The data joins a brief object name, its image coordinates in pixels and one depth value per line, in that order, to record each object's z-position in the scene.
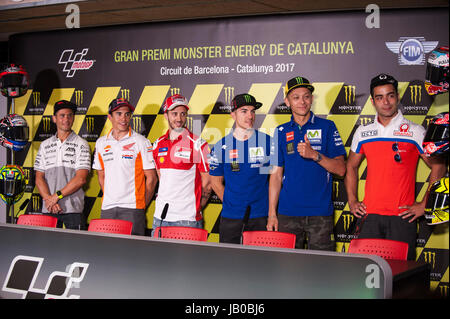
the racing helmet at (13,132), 5.22
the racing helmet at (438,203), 3.30
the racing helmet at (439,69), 3.47
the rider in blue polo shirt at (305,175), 4.07
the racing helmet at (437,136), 3.34
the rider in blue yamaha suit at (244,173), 4.23
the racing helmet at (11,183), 5.04
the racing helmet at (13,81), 5.25
